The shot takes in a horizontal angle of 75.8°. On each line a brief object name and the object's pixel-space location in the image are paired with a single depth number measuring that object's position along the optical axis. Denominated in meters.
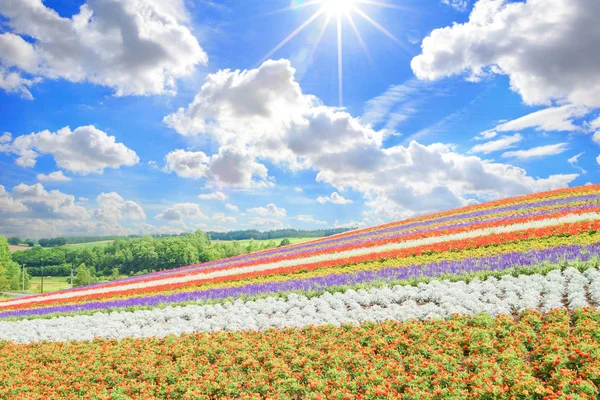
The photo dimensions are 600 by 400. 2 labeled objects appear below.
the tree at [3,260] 52.09
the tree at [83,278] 57.84
